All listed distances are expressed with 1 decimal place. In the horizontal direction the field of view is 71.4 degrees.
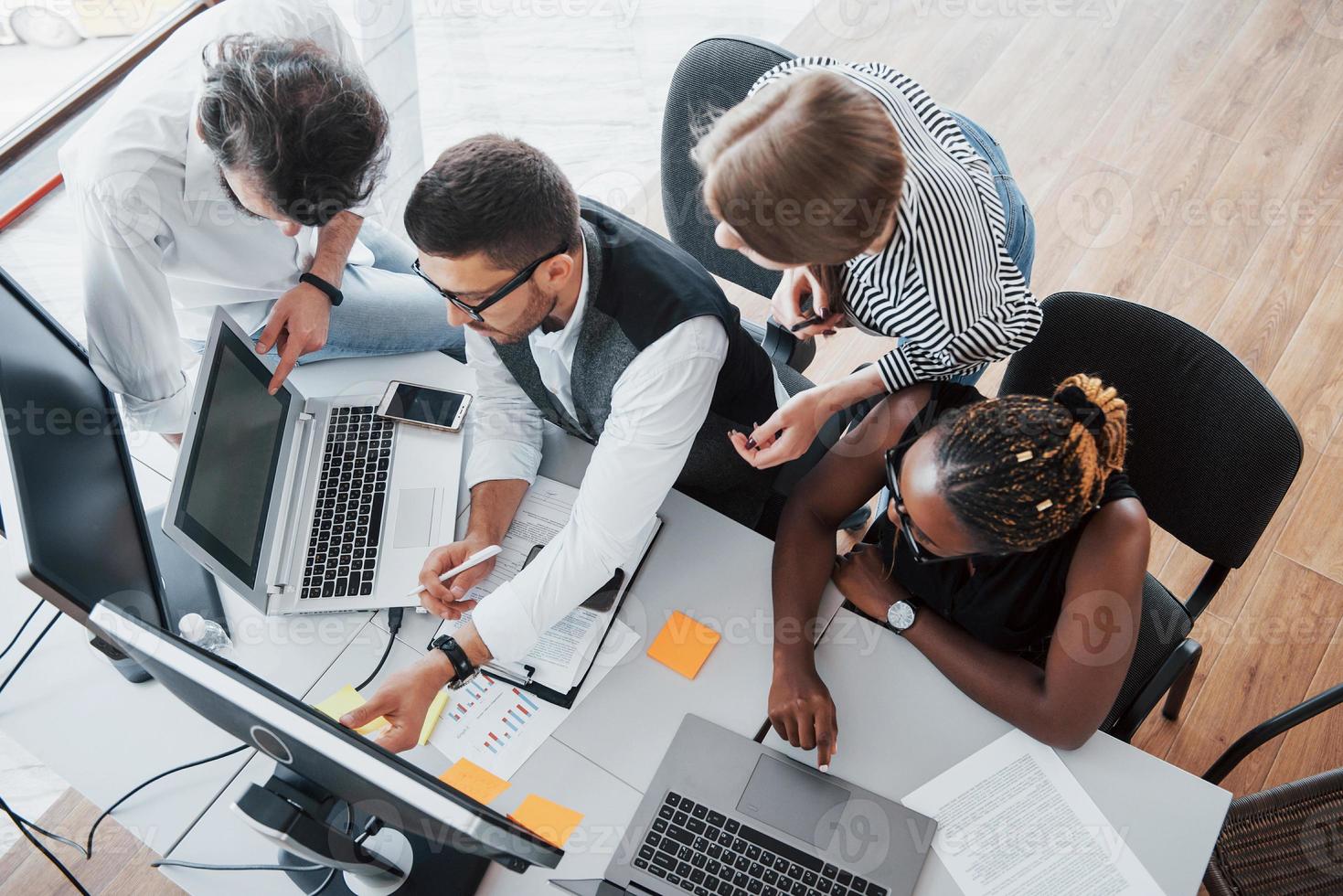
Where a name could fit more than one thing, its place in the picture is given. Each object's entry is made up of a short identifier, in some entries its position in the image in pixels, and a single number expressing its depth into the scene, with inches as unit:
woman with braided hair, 51.8
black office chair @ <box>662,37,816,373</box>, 72.9
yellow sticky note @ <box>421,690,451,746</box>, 58.6
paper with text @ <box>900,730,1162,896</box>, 52.8
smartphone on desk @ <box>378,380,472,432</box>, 71.5
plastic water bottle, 62.3
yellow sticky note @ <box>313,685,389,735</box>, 59.7
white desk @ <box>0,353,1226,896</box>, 55.2
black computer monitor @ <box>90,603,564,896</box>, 40.2
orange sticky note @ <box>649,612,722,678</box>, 61.1
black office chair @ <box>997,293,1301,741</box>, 62.2
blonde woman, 52.7
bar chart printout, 58.0
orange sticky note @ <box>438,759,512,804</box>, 56.6
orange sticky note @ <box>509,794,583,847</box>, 55.2
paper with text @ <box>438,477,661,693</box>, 60.5
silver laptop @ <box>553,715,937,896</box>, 53.0
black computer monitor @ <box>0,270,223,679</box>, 46.6
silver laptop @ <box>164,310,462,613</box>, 58.4
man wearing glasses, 55.4
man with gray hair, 61.1
